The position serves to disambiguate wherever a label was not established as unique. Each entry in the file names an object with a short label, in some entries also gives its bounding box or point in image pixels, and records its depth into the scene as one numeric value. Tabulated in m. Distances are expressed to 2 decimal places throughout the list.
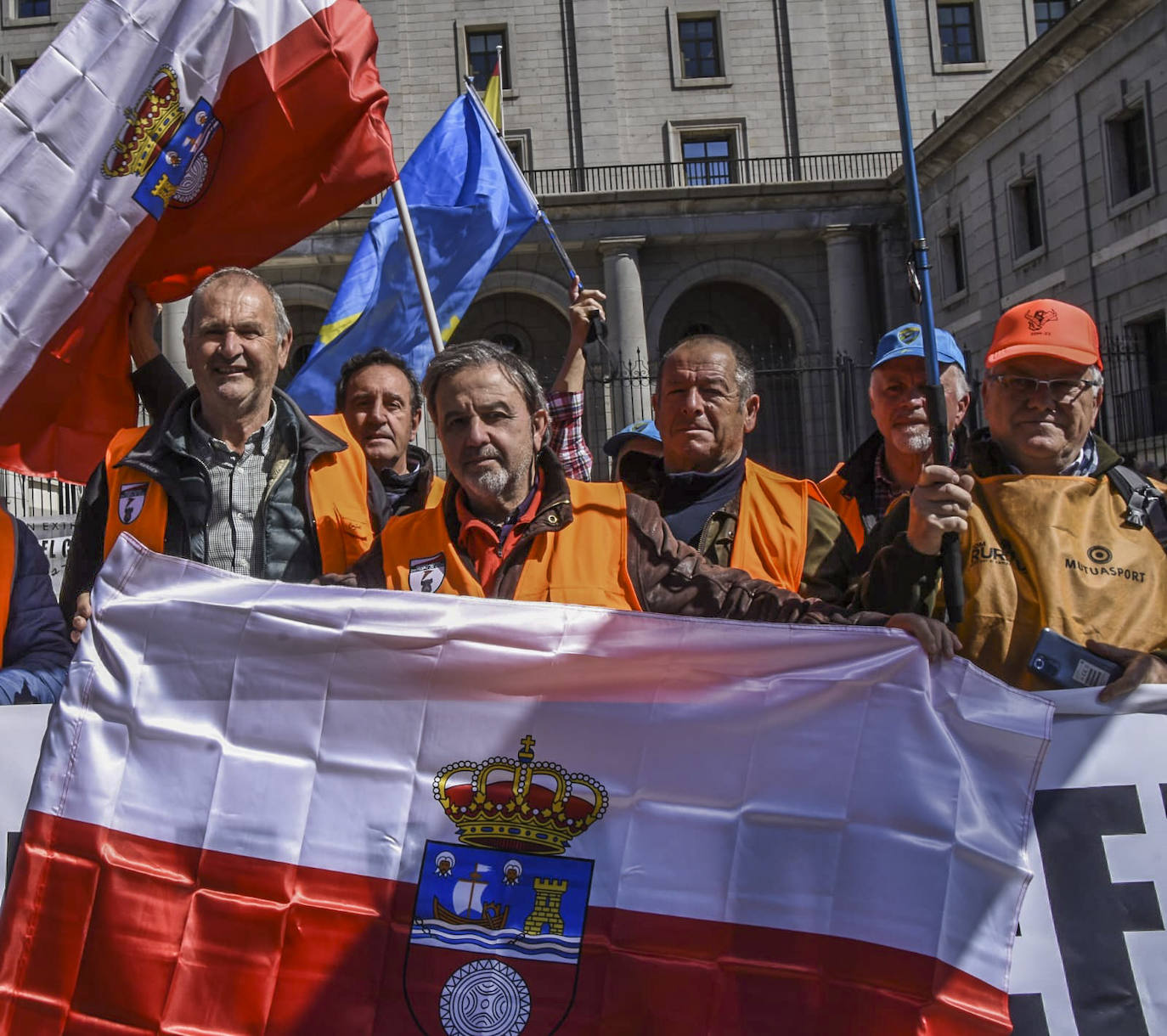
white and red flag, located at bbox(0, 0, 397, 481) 3.92
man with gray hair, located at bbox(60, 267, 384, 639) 3.52
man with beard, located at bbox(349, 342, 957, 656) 3.05
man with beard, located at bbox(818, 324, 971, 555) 4.26
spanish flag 8.84
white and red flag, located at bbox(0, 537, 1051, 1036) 2.44
